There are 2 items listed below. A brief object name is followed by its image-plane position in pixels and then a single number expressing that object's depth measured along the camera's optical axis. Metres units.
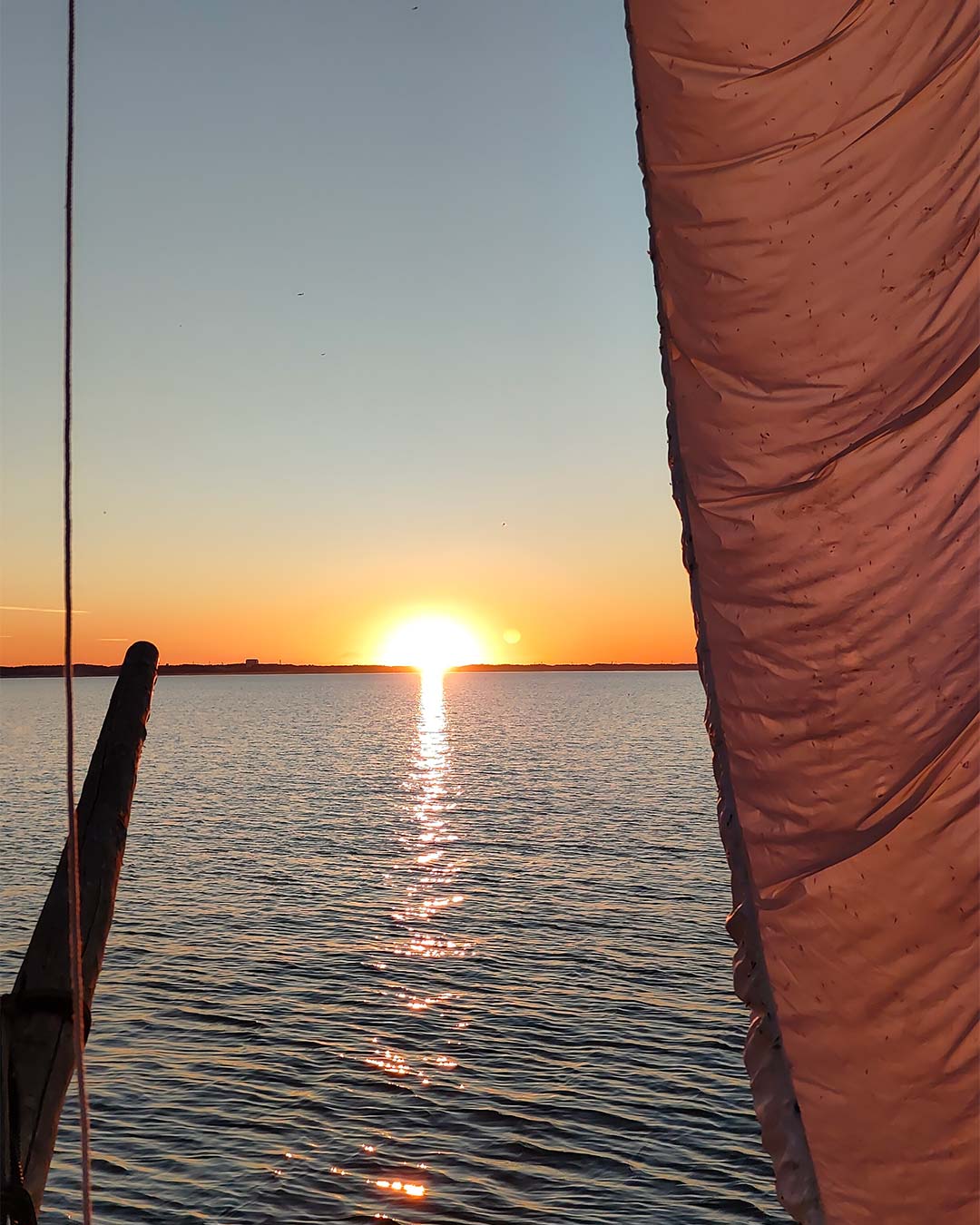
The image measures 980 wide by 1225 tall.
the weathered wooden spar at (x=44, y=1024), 3.66
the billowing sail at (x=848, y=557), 1.83
